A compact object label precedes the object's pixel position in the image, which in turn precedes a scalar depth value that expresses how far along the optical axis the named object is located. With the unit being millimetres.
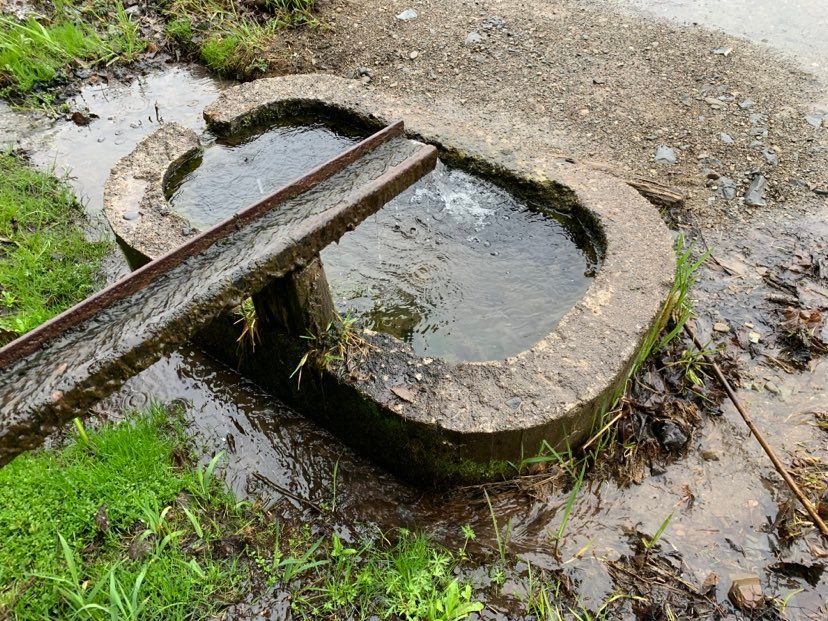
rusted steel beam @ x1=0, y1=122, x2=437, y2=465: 1810
